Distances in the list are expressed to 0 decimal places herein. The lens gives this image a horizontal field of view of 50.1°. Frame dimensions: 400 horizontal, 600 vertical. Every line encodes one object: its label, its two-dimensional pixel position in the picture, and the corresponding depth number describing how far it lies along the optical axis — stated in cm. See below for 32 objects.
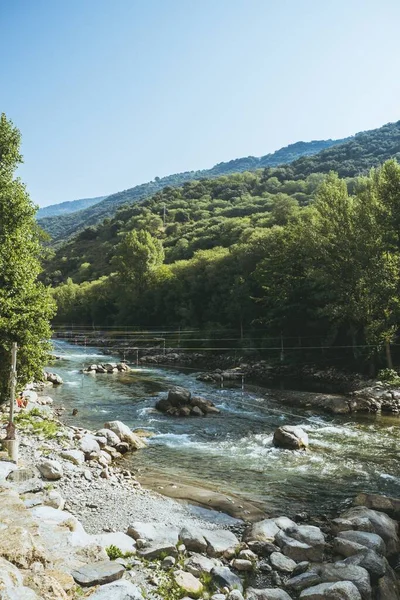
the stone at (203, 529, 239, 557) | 888
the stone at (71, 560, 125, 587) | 665
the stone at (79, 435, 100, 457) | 1518
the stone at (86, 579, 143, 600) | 613
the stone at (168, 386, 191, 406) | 2475
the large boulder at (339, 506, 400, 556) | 981
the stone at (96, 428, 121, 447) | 1688
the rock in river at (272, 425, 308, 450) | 1717
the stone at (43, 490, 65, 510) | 978
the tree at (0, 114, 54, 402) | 1526
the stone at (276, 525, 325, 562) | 908
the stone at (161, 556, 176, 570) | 785
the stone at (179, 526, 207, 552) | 884
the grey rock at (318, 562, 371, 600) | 763
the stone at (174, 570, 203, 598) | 712
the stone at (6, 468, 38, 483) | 1072
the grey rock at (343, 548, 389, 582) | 831
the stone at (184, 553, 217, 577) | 789
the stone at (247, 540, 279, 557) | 913
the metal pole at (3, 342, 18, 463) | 1236
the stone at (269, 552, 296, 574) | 855
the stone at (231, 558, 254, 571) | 841
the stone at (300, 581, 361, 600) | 717
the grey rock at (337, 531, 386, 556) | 927
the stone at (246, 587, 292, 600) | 725
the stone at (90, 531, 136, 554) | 833
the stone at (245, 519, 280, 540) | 970
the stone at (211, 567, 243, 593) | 764
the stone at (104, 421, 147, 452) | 1753
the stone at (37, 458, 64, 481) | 1188
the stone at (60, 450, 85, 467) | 1386
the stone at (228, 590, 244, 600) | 701
